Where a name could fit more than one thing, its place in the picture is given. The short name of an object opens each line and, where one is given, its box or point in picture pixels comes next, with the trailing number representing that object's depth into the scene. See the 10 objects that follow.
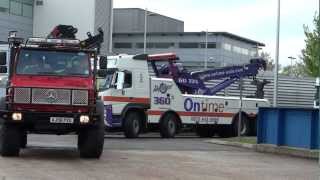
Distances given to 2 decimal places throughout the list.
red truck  16.94
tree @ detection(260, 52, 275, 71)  109.12
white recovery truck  28.75
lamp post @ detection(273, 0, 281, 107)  35.50
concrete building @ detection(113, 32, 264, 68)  117.31
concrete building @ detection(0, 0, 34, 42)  85.25
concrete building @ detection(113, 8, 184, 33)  116.11
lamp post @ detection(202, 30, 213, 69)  111.22
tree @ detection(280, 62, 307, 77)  94.00
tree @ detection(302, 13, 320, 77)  42.53
